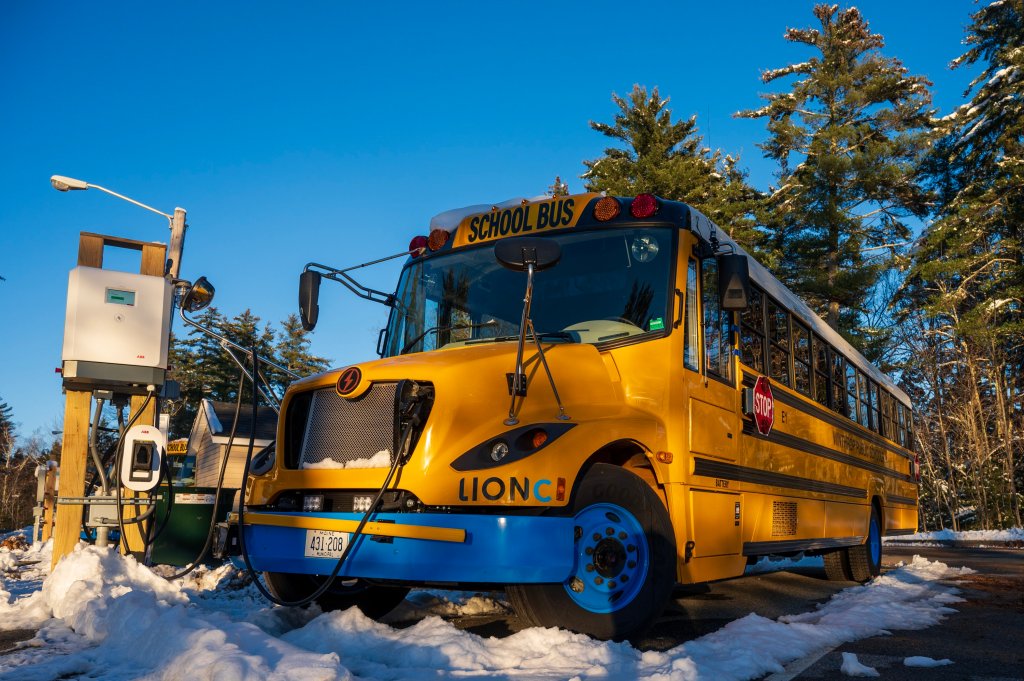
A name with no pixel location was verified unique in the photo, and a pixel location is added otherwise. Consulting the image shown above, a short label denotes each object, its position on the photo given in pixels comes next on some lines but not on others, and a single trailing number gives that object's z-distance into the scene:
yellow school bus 4.55
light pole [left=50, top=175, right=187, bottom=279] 9.85
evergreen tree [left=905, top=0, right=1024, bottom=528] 26.11
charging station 6.69
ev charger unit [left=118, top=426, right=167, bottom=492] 6.62
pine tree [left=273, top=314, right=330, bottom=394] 58.50
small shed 27.23
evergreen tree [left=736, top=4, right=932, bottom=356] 30.47
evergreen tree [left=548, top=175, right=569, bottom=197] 45.01
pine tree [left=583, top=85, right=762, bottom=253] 31.78
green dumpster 11.03
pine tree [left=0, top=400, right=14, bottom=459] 57.22
